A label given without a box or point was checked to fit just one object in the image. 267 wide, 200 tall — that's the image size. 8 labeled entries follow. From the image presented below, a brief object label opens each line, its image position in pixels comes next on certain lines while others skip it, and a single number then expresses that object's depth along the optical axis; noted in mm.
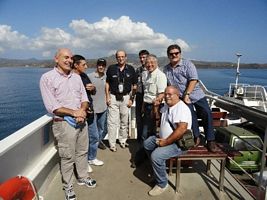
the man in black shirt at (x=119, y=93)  3194
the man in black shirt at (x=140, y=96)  3212
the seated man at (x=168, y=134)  2176
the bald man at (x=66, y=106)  2063
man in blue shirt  2525
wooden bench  2224
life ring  1429
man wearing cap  2909
